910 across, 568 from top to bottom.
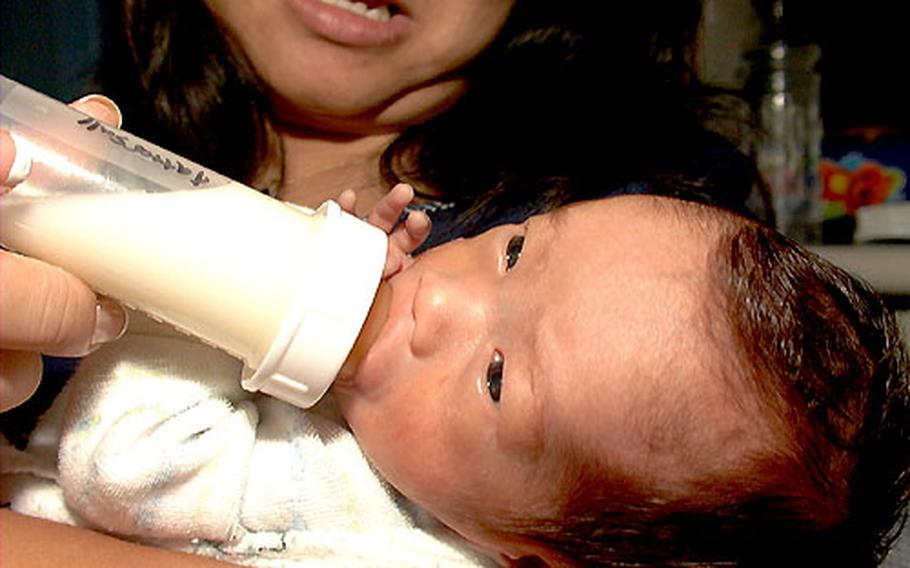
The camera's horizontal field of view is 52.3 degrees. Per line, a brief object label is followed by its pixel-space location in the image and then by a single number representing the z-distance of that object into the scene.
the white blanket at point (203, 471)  0.22
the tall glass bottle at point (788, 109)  0.60
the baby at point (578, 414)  0.21
